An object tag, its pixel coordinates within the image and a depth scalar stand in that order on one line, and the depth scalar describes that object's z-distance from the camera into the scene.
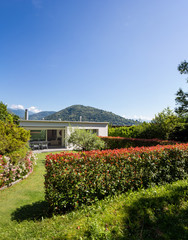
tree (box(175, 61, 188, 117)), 11.38
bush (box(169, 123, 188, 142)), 14.98
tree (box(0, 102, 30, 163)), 7.35
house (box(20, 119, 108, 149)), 16.66
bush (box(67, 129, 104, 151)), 13.54
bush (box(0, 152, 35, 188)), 6.01
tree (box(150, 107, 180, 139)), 14.33
